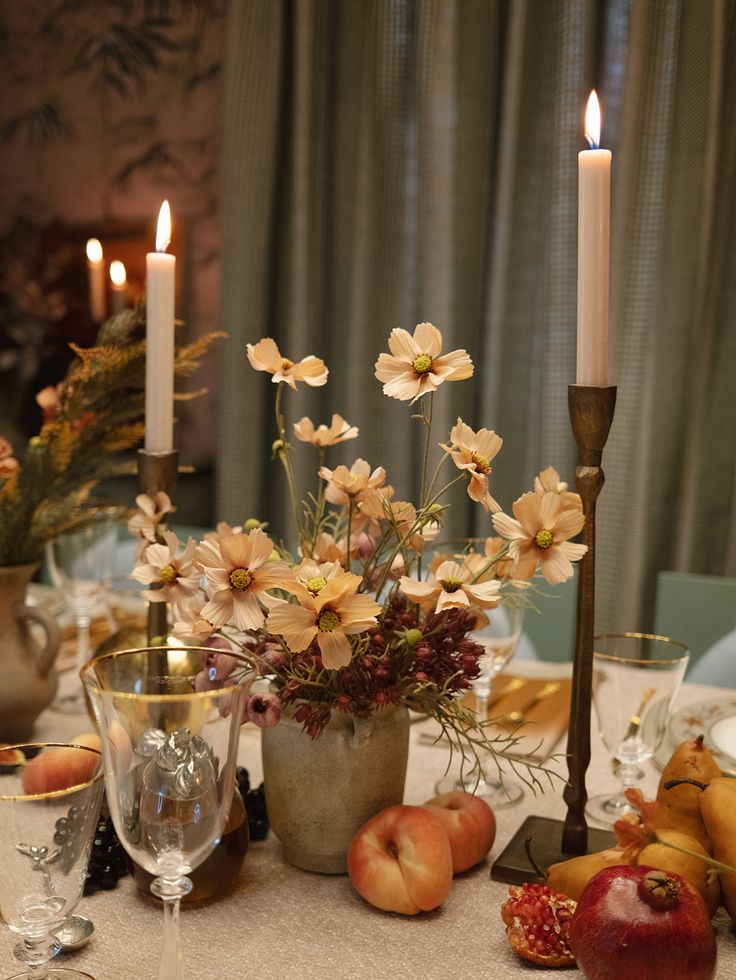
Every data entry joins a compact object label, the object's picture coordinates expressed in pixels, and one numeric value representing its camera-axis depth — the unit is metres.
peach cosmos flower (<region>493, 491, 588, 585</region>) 0.73
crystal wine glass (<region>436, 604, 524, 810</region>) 1.00
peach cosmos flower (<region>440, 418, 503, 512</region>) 0.75
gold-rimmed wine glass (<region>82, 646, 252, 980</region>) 0.63
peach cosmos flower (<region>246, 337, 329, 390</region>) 0.82
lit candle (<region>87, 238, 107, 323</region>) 3.11
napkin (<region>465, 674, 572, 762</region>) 1.12
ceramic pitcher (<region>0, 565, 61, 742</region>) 1.05
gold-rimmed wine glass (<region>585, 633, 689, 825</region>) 0.86
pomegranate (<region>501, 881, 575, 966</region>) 0.70
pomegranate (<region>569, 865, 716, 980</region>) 0.61
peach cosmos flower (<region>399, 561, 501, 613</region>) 0.72
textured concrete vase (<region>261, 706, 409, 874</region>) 0.79
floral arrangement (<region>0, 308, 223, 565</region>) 1.06
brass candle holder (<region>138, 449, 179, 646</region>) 0.92
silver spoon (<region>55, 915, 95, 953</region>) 0.70
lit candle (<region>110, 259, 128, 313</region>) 3.07
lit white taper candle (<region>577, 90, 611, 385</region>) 0.76
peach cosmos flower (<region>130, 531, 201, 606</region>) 0.81
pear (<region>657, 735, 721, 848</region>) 0.75
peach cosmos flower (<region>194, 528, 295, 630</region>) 0.71
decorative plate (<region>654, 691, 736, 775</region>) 0.96
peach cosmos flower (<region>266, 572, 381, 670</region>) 0.68
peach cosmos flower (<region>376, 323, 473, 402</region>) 0.76
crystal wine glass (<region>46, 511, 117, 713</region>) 1.20
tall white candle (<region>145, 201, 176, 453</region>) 0.91
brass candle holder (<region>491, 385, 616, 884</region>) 0.79
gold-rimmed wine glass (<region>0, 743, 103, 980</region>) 0.61
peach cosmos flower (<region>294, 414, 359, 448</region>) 0.87
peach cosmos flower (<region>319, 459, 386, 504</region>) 0.80
